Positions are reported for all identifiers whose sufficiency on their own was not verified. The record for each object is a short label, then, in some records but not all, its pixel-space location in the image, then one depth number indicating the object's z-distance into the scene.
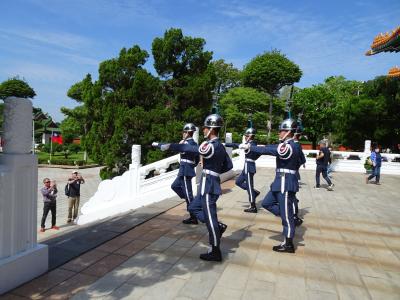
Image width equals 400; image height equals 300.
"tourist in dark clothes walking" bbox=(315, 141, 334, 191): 11.05
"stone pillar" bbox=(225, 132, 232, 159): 13.29
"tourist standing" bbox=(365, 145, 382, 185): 13.19
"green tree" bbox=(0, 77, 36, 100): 28.23
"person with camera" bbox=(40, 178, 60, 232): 10.45
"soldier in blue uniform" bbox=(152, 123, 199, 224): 6.52
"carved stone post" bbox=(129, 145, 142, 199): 7.70
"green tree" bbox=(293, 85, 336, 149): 27.50
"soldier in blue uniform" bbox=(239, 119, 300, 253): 5.00
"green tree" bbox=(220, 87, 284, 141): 30.91
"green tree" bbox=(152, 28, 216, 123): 15.62
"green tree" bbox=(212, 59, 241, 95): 41.72
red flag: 52.32
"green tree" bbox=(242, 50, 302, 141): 33.31
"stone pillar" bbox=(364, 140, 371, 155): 17.23
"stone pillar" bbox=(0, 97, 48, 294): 3.43
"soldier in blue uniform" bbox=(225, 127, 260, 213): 7.61
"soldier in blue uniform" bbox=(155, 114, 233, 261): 4.55
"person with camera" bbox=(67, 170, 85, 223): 11.49
